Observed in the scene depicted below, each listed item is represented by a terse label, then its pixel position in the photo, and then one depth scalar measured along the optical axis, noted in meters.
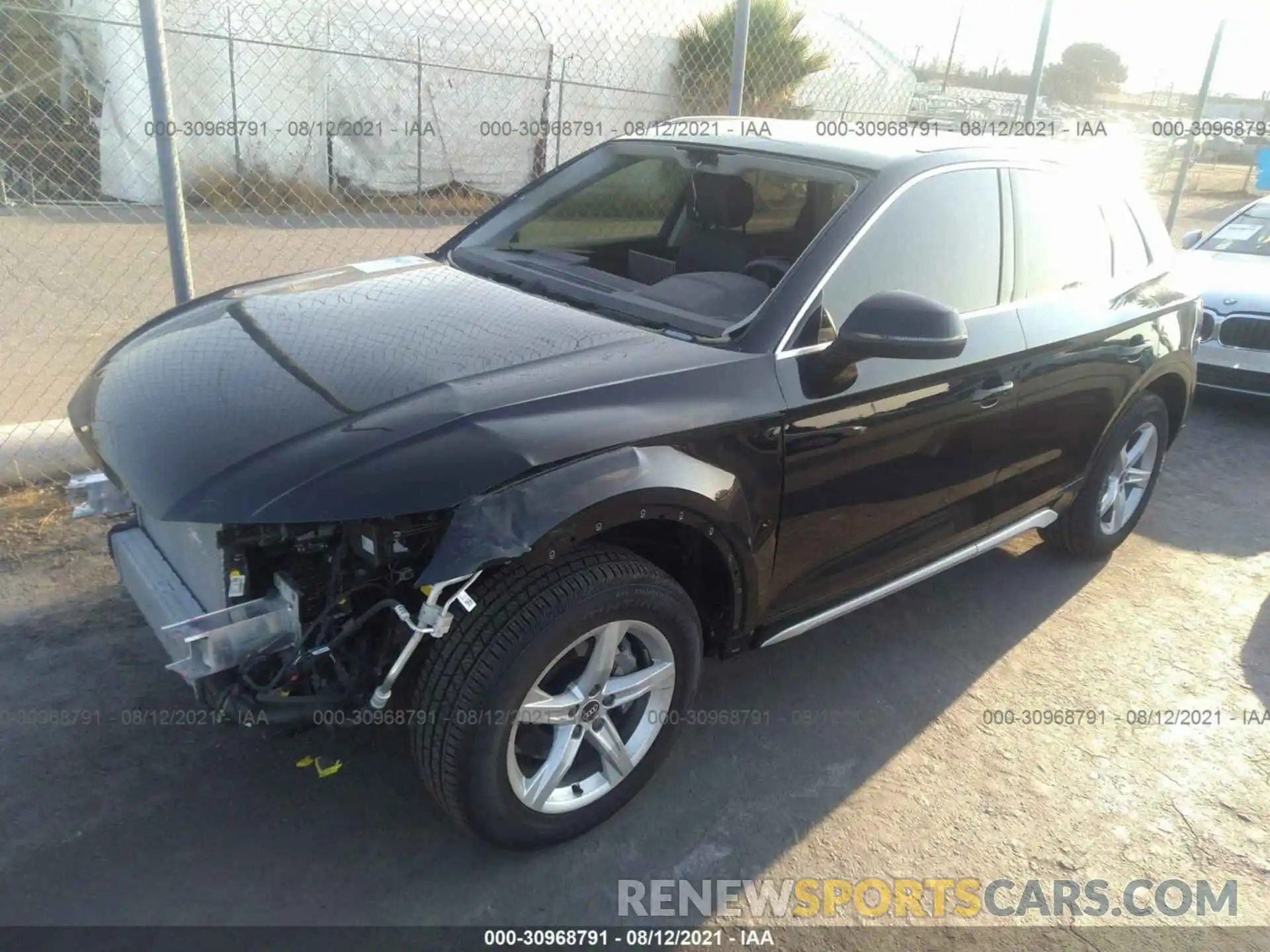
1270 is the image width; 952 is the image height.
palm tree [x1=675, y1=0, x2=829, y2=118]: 12.41
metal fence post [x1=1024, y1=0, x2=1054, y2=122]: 7.24
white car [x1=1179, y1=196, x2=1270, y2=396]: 6.74
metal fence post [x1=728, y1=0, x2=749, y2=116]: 5.50
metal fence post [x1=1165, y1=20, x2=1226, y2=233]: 10.20
